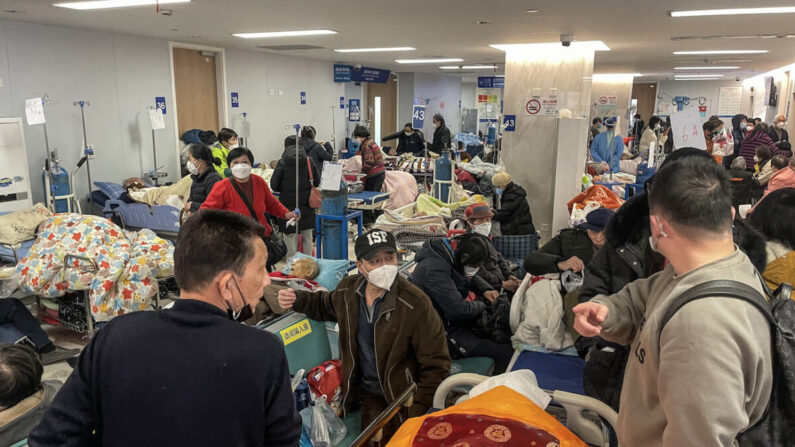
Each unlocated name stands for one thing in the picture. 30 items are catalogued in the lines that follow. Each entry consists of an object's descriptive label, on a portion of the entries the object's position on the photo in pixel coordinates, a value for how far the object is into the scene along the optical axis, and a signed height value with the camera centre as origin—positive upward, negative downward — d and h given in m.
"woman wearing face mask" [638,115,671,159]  12.50 -0.45
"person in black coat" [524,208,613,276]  3.48 -0.90
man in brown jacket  2.82 -1.10
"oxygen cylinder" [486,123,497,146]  19.64 -0.75
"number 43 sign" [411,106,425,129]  13.60 -0.09
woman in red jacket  4.69 -0.68
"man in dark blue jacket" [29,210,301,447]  1.31 -0.63
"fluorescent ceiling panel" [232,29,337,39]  7.16 +1.00
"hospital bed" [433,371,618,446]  2.23 -1.19
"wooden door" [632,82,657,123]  22.02 +0.69
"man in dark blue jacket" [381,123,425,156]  12.44 -0.67
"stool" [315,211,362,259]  5.35 -1.05
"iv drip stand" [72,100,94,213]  7.49 -0.51
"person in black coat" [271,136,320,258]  6.27 -0.82
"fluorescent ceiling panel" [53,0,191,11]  5.18 +0.97
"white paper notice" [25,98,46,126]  6.29 -0.03
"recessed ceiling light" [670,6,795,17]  5.03 +0.92
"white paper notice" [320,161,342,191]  5.22 -0.59
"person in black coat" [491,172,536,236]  6.37 -1.10
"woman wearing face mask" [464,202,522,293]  4.37 -1.16
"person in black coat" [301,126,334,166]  7.97 -0.51
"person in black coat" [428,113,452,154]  11.90 -0.55
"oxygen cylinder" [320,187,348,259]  5.37 -1.07
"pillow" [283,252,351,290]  3.96 -1.10
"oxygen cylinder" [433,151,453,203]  8.73 -0.94
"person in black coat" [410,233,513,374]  3.58 -1.10
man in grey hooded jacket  1.15 -0.48
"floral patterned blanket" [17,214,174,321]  4.28 -1.16
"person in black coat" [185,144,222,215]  5.38 -0.61
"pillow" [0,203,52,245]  4.82 -0.97
